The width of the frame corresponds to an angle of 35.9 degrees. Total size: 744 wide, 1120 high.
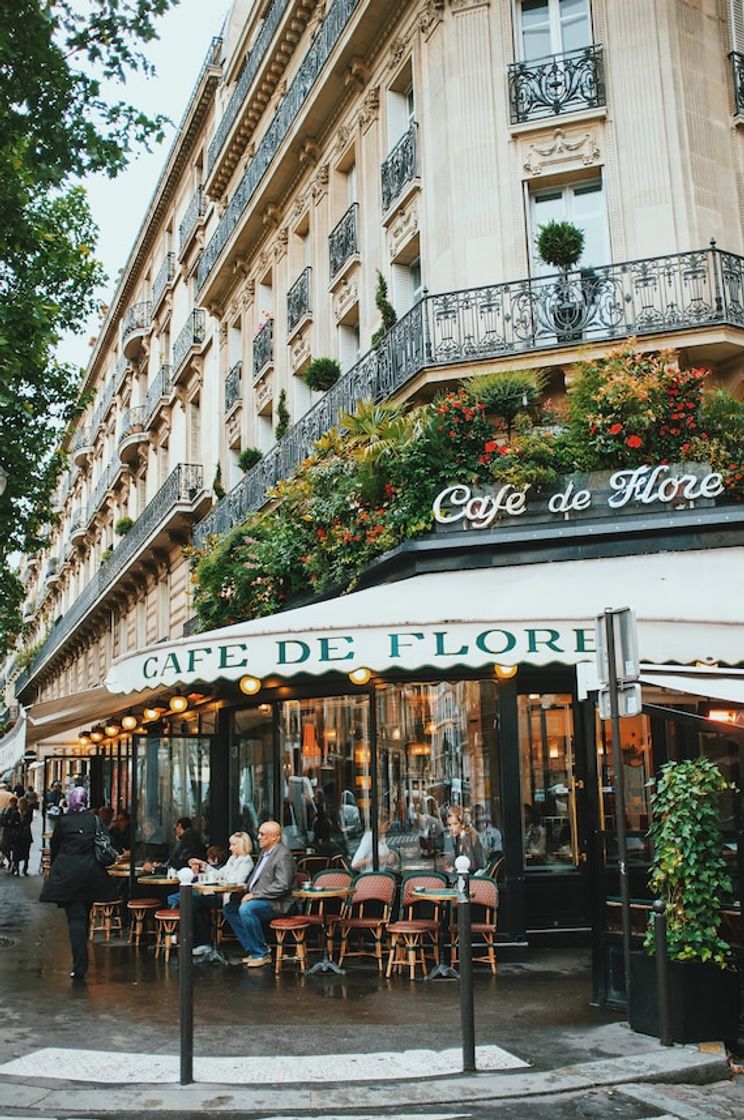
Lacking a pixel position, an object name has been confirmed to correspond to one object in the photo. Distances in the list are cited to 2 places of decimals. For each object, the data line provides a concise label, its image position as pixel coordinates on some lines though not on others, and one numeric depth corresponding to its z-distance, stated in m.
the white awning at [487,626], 9.90
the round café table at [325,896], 10.72
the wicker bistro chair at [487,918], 10.76
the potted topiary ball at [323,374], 18.28
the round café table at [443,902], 10.41
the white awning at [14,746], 15.40
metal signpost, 7.53
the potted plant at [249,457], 21.78
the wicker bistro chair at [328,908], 11.12
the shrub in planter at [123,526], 34.54
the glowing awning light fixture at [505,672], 11.96
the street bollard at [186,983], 6.69
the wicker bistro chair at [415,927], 10.45
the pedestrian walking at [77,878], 10.71
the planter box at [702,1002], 7.38
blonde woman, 11.79
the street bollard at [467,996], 6.89
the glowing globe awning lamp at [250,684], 12.30
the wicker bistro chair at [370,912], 11.13
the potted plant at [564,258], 13.93
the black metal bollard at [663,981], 7.38
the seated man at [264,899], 11.23
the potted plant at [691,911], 7.41
